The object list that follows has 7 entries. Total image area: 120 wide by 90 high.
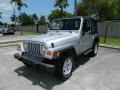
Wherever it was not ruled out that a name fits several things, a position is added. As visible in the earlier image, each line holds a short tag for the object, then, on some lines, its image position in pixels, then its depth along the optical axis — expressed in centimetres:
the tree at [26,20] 3579
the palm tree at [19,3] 1845
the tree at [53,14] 2440
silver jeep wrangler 246
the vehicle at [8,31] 1565
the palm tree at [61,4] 1912
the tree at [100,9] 1549
